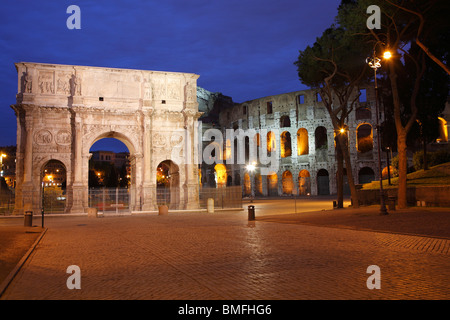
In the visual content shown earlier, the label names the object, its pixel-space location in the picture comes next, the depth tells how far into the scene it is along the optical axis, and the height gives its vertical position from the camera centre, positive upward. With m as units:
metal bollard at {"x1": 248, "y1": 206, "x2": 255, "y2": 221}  17.09 -1.21
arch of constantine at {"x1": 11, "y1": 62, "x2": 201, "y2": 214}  28.50 +5.12
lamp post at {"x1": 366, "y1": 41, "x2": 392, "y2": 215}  16.82 -0.31
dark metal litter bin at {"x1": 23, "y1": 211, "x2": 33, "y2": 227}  16.78 -1.20
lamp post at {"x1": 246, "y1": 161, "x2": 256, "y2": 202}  51.66 +2.51
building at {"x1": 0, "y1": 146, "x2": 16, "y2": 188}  83.24 +6.42
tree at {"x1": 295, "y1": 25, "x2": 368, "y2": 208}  22.88 +7.41
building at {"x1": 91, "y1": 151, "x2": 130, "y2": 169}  143.25 +12.57
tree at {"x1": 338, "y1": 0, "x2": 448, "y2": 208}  18.08 +8.04
